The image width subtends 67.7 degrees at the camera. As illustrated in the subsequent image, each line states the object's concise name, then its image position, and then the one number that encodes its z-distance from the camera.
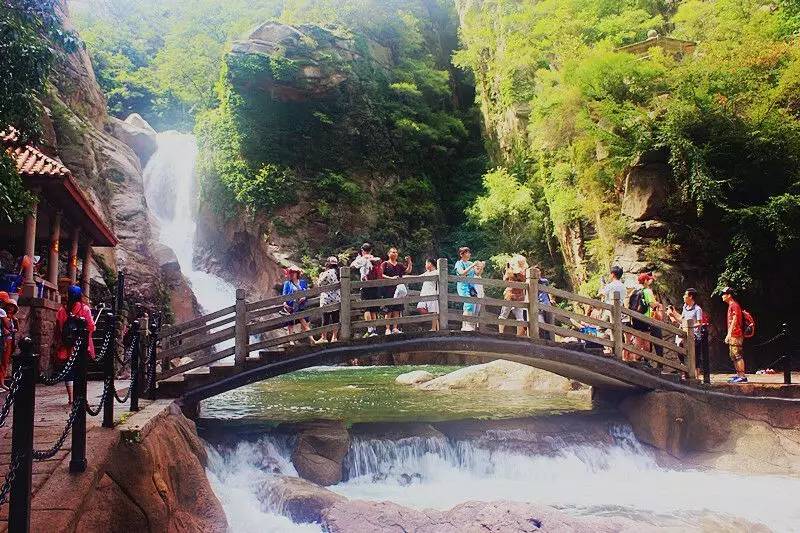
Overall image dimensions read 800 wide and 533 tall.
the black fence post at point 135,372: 7.05
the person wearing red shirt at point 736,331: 11.56
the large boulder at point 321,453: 9.02
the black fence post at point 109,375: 5.66
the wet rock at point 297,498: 7.27
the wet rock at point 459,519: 6.61
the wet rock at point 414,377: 16.95
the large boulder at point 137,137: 34.22
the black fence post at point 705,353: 11.39
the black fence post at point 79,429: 4.74
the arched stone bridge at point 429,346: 9.73
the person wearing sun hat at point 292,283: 11.95
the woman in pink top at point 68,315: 8.27
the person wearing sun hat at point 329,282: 11.48
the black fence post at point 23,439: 3.30
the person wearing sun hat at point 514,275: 11.64
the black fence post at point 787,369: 10.91
